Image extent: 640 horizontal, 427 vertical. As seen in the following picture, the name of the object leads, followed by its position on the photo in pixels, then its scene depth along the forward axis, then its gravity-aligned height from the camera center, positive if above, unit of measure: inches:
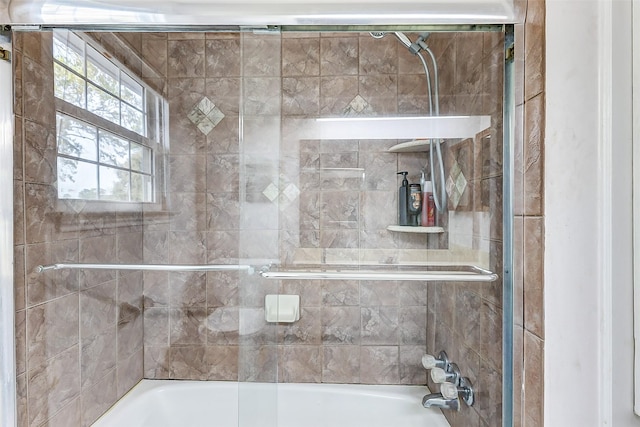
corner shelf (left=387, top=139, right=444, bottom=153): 49.0 +9.8
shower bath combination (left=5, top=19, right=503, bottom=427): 40.5 -4.2
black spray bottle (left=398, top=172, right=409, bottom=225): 50.3 +1.5
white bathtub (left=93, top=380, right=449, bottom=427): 50.0 -30.8
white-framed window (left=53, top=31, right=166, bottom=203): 43.9 +13.0
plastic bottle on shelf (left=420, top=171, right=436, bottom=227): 48.6 +0.7
